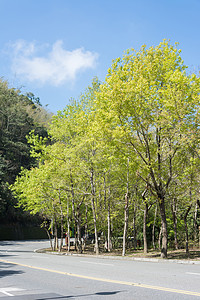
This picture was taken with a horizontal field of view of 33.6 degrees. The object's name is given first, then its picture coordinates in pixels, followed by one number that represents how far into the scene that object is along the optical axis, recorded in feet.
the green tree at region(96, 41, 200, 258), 53.21
